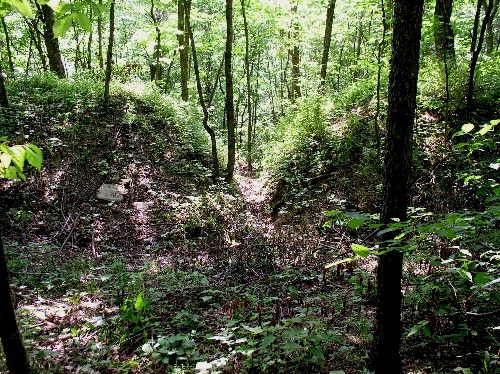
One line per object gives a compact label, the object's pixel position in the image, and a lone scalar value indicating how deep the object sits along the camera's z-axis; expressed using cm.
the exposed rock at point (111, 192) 1052
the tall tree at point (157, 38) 1469
